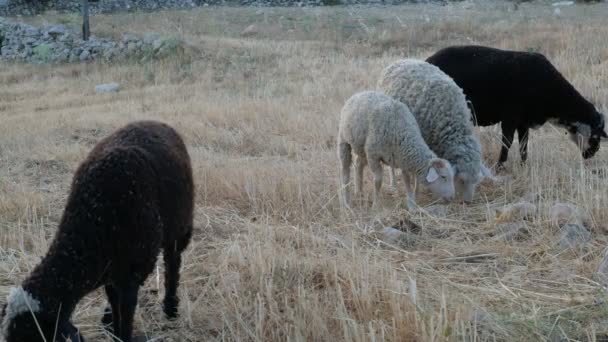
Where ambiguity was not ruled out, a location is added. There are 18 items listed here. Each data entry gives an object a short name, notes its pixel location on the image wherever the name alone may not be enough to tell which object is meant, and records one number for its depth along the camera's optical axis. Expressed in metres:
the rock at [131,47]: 23.25
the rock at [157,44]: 22.56
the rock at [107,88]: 17.97
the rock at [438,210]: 6.35
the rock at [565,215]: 5.39
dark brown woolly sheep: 3.01
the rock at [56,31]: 26.69
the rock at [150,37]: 23.36
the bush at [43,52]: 24.81
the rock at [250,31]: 27.39
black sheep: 8.00
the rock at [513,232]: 5.34
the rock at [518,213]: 5.71
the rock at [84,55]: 23.98
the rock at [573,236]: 4.98
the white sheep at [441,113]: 7.05
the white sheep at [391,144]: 6.65
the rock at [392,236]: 5.38
